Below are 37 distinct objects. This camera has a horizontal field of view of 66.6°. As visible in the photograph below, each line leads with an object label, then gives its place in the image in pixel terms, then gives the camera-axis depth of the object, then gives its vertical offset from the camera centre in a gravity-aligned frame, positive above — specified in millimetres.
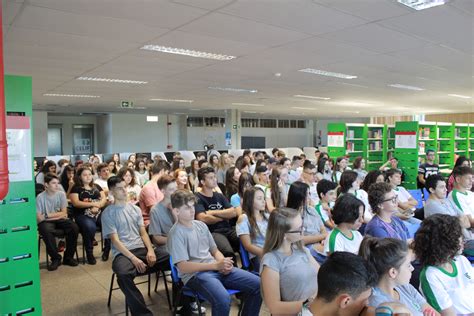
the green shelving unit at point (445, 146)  10039 -95
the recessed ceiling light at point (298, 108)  14109 +1436
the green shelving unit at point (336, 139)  9383 +112
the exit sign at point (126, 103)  11529 +1336
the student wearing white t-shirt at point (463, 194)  4016 -599
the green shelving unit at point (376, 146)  9828 -80
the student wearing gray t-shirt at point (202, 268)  2719 -974
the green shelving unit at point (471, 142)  11002 +15
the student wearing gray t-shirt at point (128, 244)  3100 -971
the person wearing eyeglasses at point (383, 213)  3107 -628
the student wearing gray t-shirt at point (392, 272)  1876 -678
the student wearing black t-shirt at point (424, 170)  7641 -586
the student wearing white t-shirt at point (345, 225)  2783 -650
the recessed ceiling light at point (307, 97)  10172 +1374
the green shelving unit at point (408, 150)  8445 -167
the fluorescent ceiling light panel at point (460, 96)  10266 +1352
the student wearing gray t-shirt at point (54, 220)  4656 -1010
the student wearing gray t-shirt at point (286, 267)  2109 -774
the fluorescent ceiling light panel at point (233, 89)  8781 +1366
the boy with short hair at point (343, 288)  1551 -632
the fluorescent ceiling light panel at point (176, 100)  11336 +1398
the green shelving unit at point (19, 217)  2723 -552
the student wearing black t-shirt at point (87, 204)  4984 -839
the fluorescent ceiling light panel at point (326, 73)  6500 +1329
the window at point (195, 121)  18703 +1208
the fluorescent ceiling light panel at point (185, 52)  4811 +1301
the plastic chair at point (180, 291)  2822 -1173
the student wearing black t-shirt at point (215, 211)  3926 -749
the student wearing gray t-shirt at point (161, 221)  3629 -780
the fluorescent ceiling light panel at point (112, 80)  7142 +1341
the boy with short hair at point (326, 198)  3925 -612
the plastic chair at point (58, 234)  4676 -1178
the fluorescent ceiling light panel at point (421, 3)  3188 +1250
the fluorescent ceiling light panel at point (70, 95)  9604 +1375
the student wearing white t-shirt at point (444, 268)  2148 -789
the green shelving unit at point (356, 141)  9547 +60
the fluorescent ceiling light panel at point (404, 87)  8336 +1344
